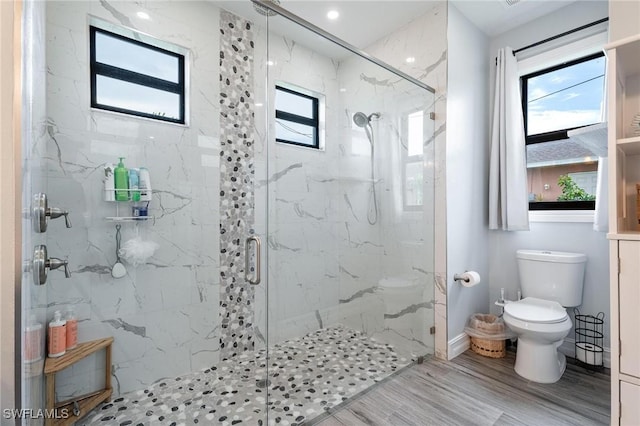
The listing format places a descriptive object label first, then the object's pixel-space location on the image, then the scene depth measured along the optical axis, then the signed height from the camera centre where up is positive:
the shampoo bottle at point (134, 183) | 1.78 +0.18
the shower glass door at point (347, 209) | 2.23 +0.03
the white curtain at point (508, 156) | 2.43 +0.46
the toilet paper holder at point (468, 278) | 2.31 -0.50
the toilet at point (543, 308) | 1.92 -0.66
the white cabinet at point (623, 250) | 1.28 -0.17
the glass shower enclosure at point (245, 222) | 1.66 -0.06
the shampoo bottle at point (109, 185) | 1.70 +0.17
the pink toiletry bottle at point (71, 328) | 1.58 -0.59
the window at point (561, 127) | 2.31 +0.68
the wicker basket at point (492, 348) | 2.33 -1.05
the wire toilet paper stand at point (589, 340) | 2.10 -0.93
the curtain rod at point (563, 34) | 2.16 +1.35
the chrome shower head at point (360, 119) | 2.33 +0.72
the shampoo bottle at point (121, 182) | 1.72 +0.19
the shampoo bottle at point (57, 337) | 1.51 -0.61
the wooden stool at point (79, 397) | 1.44 -0.87
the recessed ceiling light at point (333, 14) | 2.41 +1.59
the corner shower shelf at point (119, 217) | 1.74 -0.01
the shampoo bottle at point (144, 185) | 1.82 +0.18
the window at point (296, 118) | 2.23 +0.72
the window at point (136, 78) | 1.73 +0.84
